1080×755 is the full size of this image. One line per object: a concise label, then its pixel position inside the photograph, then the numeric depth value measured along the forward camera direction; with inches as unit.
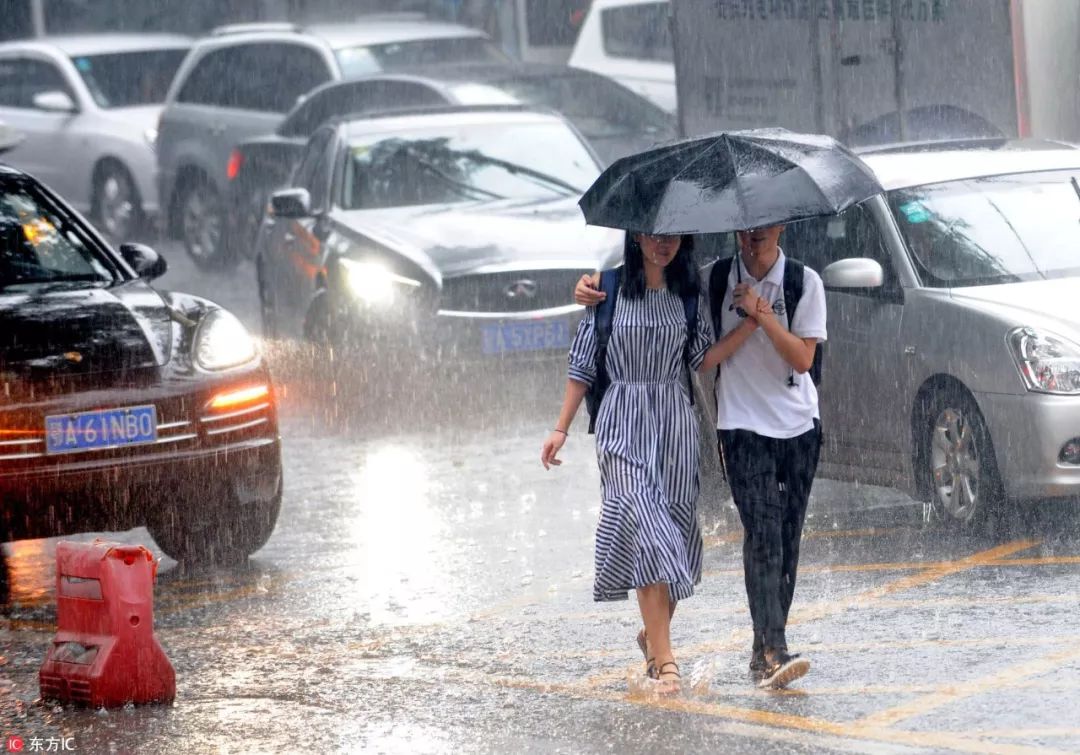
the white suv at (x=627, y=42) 1611.7
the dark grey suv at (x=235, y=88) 1595.7
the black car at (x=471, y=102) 1445.6
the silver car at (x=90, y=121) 1702.8
